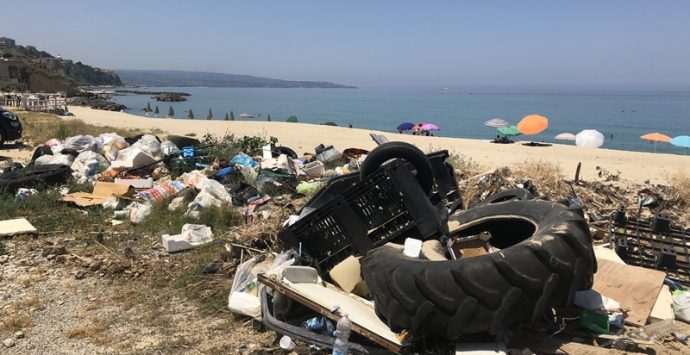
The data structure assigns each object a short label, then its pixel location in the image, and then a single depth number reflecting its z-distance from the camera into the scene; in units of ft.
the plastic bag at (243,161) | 28.52
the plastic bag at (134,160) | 30.09
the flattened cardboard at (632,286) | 11.34
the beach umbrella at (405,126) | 103.04
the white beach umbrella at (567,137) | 92.89
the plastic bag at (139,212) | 21.47
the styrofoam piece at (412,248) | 10.92
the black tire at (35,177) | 25.50
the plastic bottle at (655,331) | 10.28
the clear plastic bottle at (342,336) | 10.06
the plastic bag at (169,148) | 32.15
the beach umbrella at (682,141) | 70.38
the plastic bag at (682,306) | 11.82
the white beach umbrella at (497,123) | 100.60
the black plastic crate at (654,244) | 14.15
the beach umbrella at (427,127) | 96.95
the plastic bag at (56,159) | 31.42
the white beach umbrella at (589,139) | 76.74
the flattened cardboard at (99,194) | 23.90
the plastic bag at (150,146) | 32.07
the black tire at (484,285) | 9.25
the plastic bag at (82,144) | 33.55
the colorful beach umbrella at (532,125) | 77.36
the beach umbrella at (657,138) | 77.26
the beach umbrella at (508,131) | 88.26
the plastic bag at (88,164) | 29.81
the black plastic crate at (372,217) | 11.93
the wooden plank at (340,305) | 10.06
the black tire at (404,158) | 13.64
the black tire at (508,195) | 16.81
